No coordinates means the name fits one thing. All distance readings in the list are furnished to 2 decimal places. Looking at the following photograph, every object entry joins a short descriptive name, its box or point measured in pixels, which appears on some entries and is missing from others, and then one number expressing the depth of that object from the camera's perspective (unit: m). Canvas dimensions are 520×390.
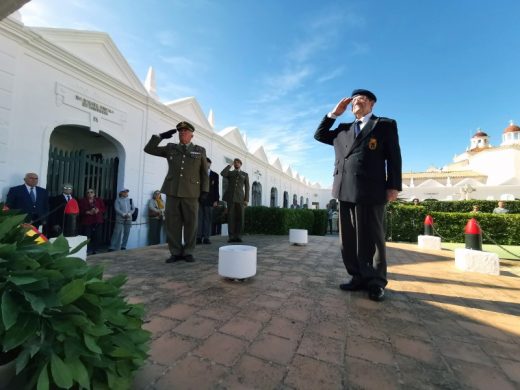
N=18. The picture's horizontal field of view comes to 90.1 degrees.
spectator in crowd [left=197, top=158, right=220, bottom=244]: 6.48
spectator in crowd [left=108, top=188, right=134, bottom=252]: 6.53
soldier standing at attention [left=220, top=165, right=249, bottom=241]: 6.67
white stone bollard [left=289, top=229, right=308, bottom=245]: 6.07
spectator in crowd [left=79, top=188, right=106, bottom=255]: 5.97
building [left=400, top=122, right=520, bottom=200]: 27.92
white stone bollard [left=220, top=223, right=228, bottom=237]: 11.83
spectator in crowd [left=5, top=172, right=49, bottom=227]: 4.68
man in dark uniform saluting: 2.47
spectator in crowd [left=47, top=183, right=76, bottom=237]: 5.66
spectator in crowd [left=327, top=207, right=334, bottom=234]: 15.22
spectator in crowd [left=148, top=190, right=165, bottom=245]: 7.64
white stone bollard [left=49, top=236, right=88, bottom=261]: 3.10
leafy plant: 0.71
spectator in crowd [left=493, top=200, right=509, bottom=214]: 11.28
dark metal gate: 6.08
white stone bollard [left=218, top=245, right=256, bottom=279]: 2.81
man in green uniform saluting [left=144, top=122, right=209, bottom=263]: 3.93
